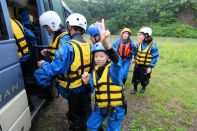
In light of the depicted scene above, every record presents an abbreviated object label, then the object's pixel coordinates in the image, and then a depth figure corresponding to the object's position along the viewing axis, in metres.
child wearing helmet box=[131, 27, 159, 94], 3.20
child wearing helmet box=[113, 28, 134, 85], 3.26
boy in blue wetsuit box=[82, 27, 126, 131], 1.62
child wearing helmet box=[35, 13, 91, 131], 1.69
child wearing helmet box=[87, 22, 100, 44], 2.38
